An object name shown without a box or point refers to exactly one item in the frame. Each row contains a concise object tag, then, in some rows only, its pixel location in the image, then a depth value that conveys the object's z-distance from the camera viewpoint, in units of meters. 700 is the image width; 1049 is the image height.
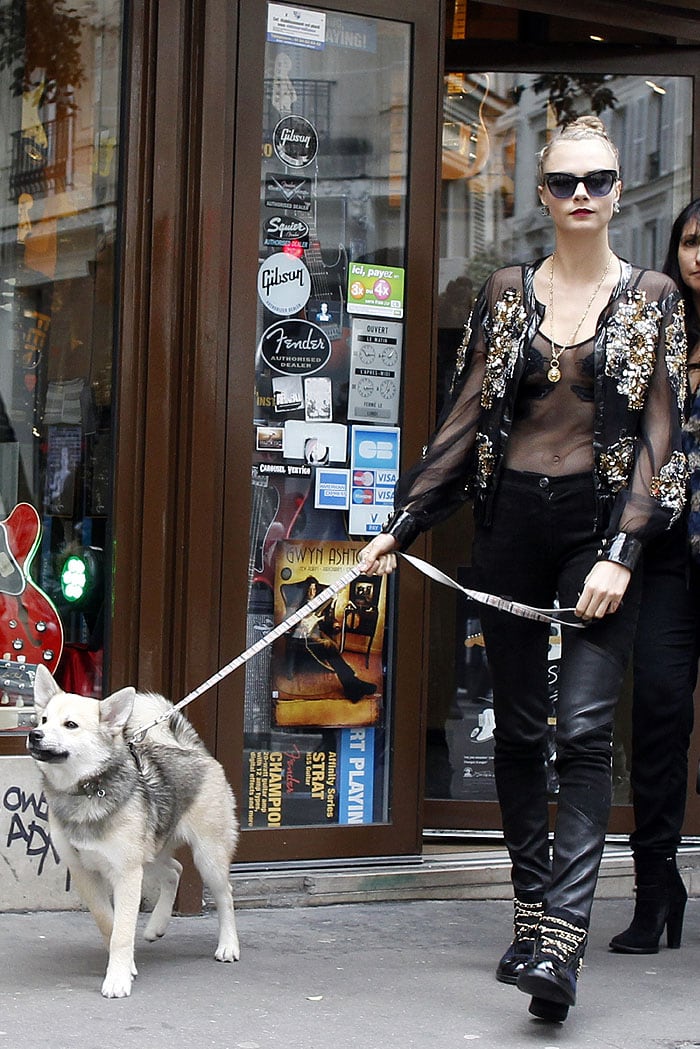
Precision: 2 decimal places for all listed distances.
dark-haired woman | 4.68
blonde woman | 3.84
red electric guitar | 5.23
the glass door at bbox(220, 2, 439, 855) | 5.43
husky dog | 4.05
